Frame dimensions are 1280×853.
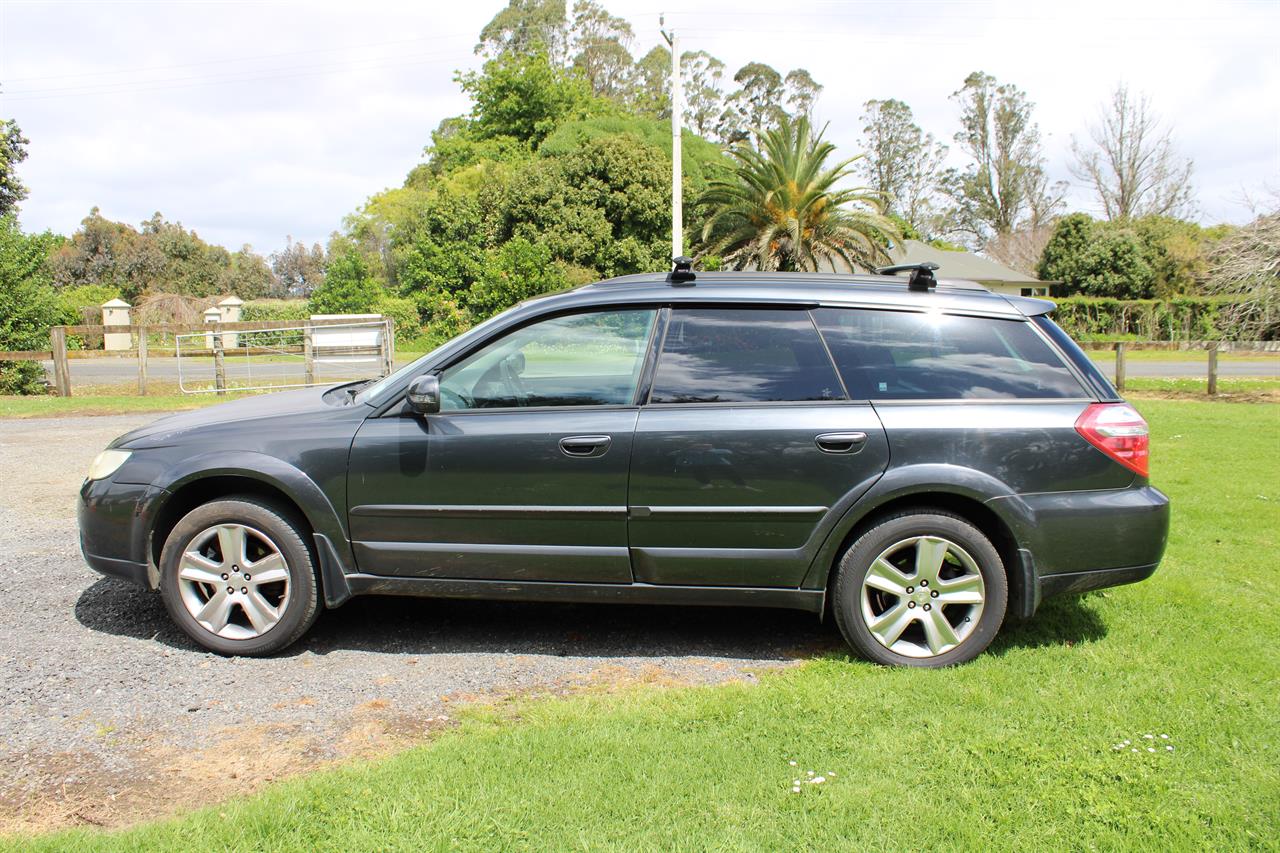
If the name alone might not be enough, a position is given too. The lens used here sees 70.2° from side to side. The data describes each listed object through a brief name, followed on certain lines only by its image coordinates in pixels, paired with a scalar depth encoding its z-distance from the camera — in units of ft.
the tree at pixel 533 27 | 221.25
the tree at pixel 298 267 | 295.89
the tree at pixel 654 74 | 221.25
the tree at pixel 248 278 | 219.41
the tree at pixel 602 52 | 222.28
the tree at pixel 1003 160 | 208.33
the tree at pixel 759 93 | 242.17
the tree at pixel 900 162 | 234.38
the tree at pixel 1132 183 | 166.40
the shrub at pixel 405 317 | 126.72
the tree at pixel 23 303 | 57.36
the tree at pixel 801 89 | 243.60
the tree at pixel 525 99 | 157.28
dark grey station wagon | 13.23
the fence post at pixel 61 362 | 55.21
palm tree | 96.84
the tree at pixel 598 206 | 116.98
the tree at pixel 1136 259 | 138.92
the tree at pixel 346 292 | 131.23
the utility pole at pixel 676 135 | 62.08
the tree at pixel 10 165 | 94.73
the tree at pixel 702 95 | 233.76
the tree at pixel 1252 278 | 58.49
